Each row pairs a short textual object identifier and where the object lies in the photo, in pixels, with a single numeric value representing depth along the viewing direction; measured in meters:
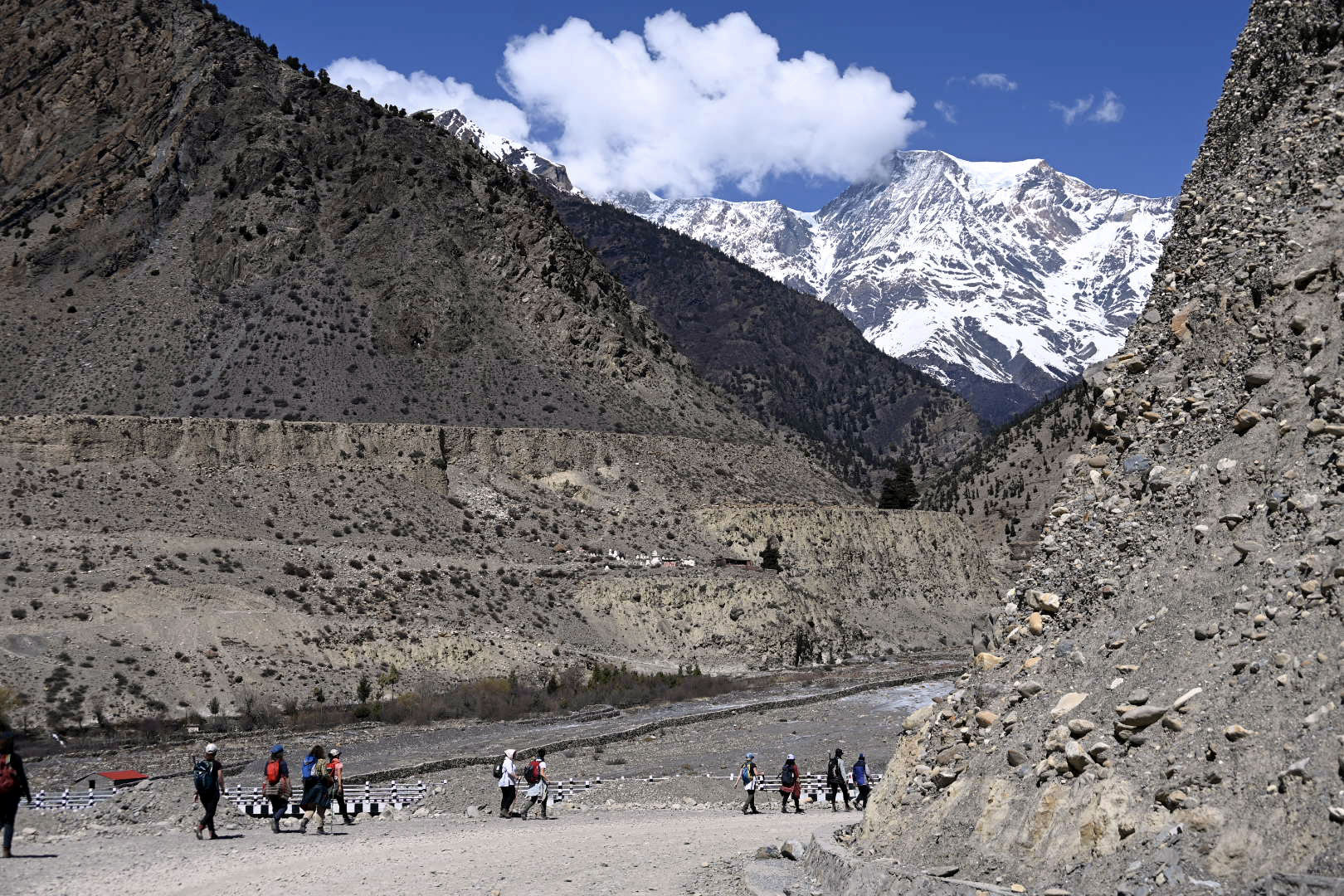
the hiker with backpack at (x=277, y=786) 21.80
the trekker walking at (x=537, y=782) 25.44
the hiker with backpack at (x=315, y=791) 22.28
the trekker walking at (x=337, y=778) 22.91
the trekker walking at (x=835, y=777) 25.69
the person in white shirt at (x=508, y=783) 24.98
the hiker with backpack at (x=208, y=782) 20.33
